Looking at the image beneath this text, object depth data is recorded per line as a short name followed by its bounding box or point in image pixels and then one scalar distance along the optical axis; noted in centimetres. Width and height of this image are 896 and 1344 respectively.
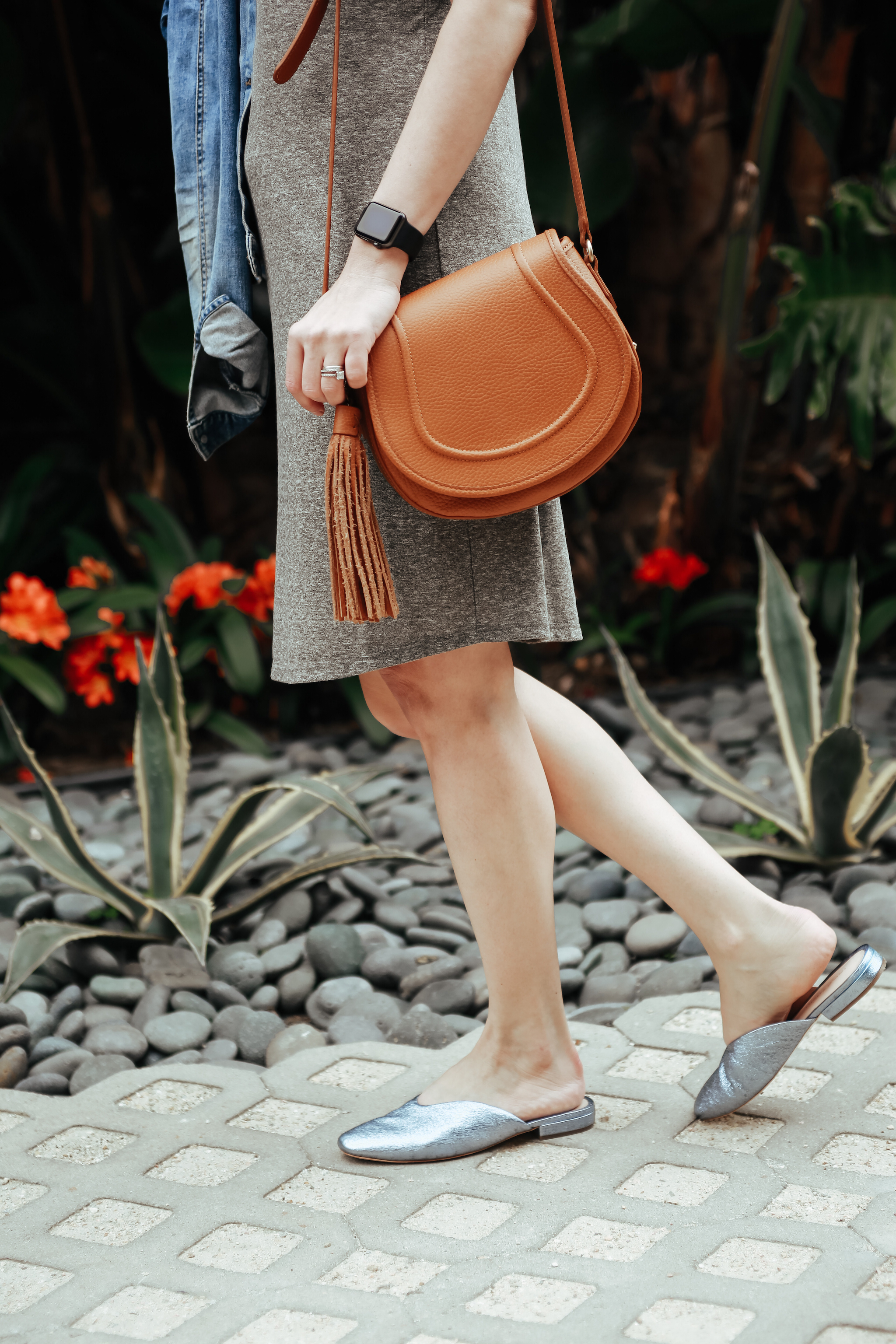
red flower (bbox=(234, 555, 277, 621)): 366
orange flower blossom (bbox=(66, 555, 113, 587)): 377
